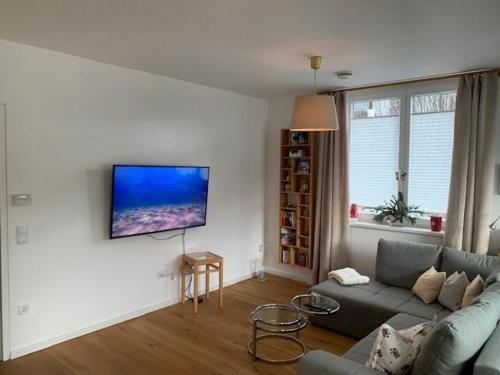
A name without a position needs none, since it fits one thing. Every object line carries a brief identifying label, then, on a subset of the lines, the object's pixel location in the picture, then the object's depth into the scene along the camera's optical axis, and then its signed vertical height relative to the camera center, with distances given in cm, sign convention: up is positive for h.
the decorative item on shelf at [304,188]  523 -30
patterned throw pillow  201 -98
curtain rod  387 +99
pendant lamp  319 +44
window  431 +27
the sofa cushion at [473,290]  313 -99
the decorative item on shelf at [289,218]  543 -76
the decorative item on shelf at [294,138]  528 +39
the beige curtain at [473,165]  378 +5
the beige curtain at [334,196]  480 -38
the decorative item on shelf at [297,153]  523 +18
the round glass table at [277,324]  322 -137
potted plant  454 -52
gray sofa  181 -97
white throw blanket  398 -117
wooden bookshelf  516 -44
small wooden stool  423 -121
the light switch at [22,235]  319 -64
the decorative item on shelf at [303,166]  518 +0
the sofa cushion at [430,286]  354 -109
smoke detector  394 +98
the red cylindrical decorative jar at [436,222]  421 -59
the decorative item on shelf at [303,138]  521 +38
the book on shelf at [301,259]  534 -132
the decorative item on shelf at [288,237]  546 -103
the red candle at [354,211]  495 -58
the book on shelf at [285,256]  552 -131
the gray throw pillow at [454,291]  330 -107
